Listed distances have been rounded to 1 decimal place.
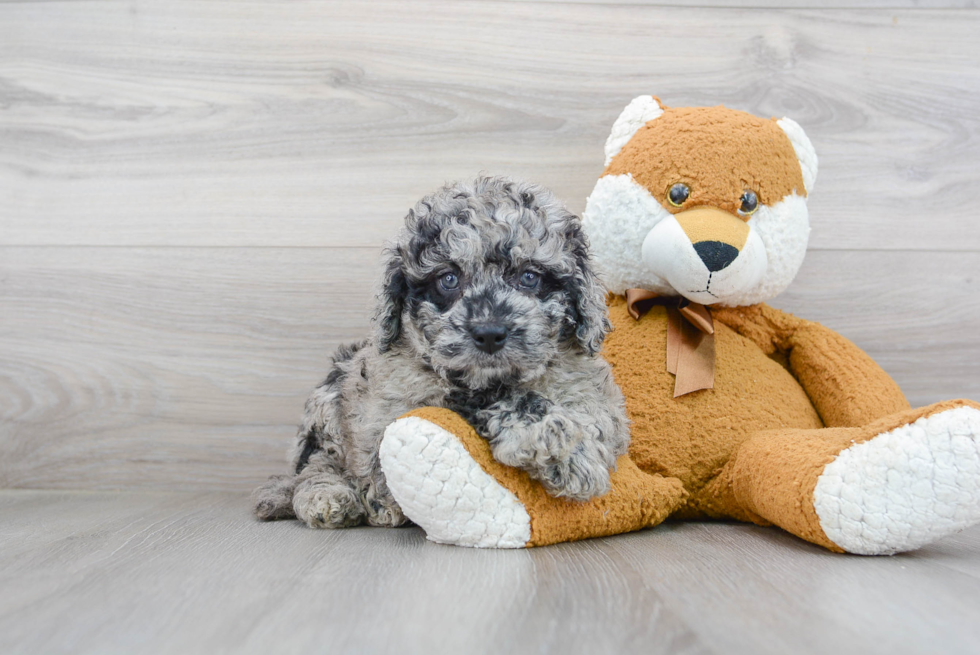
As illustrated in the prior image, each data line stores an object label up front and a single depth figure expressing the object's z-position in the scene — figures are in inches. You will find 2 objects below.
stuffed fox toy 20.9
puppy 21.4
